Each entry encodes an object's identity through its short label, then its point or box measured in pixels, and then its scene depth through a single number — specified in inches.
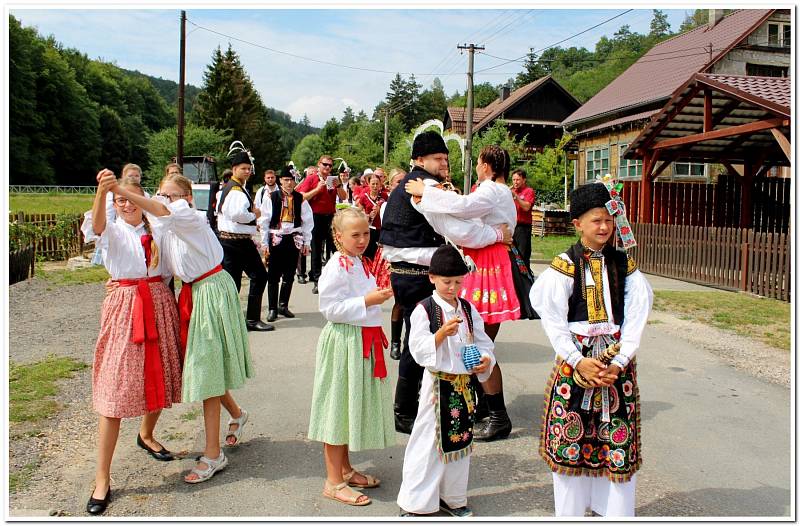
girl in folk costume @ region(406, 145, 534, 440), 181.3
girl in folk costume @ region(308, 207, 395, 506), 142.7
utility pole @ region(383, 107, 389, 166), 1913.6
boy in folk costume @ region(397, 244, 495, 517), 134.8
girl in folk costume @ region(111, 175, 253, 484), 154.2
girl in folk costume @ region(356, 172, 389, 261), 429.4
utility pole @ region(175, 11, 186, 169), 1106.7
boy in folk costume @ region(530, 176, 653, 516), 123.7
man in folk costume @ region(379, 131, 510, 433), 179.8
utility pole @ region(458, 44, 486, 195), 965.1
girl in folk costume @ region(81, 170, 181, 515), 144.6
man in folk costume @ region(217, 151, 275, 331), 309.0
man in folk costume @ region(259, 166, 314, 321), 351.9
